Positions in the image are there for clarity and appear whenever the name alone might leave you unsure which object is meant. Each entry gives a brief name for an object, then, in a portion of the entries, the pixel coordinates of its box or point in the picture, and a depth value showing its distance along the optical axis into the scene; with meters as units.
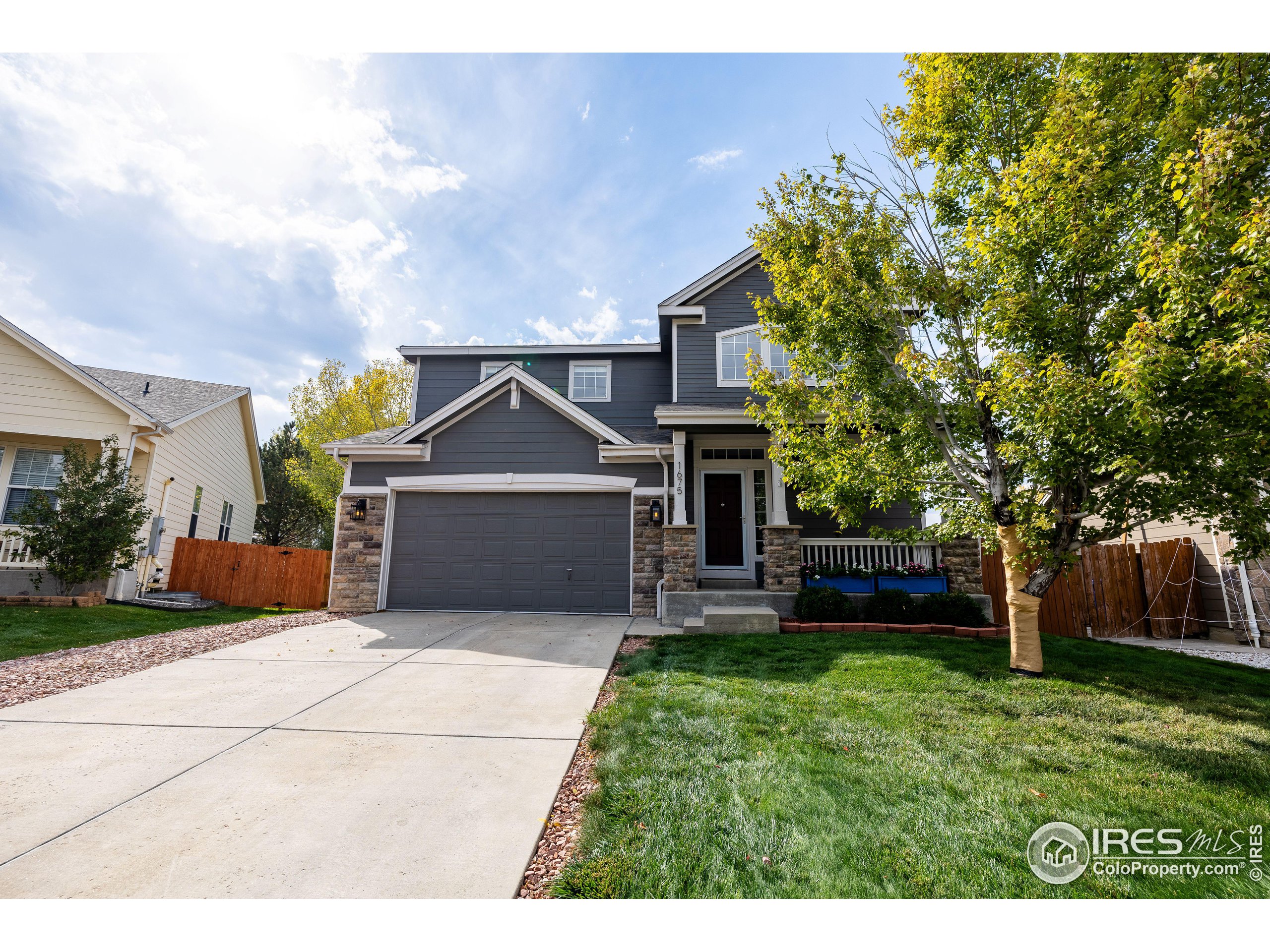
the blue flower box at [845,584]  9.34
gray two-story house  10.69
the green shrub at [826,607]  8.95
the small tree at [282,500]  28.23
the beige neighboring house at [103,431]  11.73
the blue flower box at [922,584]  9.21
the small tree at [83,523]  10.58
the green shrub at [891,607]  8.80
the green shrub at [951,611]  8.62
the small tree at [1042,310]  4.01
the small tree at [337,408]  22.70
